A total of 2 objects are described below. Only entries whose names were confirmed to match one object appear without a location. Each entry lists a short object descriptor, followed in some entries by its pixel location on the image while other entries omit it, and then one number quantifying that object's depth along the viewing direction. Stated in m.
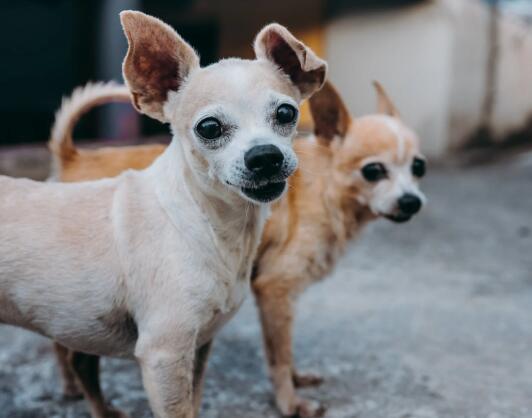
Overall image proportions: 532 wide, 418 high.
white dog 0.47
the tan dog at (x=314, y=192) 0.63
